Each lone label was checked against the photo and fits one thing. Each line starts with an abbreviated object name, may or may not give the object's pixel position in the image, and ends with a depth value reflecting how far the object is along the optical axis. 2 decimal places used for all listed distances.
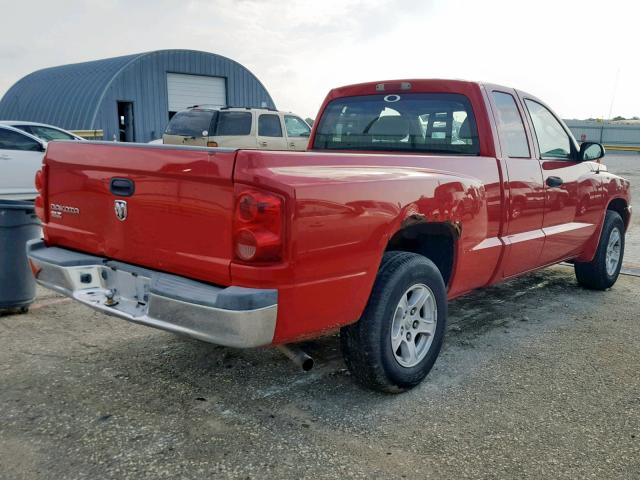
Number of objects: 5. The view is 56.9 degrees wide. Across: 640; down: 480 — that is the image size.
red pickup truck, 2.62
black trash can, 4.57
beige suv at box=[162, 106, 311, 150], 12.95
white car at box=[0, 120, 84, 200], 9.63
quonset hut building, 23.66
